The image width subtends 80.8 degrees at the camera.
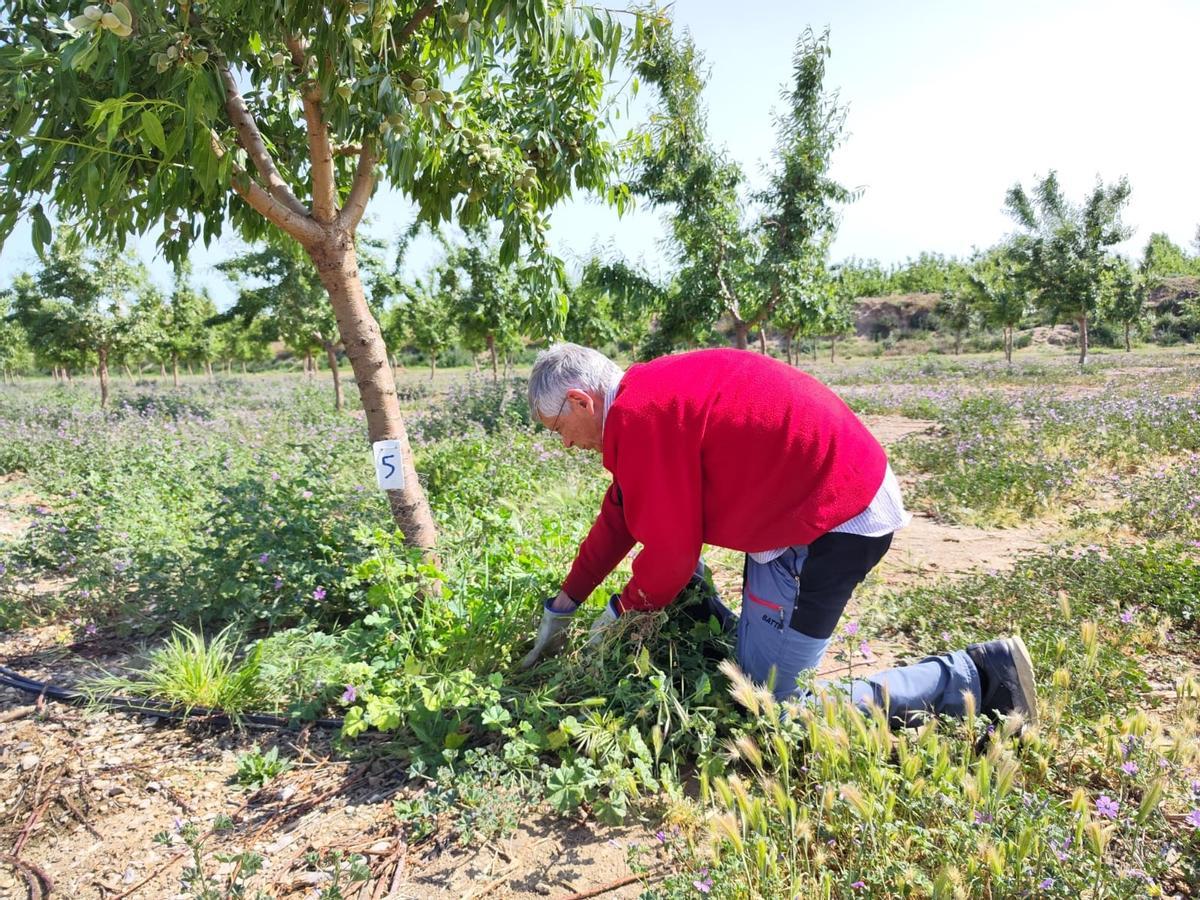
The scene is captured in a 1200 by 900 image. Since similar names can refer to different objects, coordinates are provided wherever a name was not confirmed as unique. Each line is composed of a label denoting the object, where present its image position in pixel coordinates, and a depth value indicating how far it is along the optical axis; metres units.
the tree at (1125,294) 26.62
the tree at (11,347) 25.96
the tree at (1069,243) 22.53
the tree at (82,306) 16.17
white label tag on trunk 3.30
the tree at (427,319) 20.92
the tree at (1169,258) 55.22
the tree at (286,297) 15.88
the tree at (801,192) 11.37
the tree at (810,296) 11.73
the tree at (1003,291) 25.66
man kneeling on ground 2.20
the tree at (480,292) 17.92
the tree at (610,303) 12.22
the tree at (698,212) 10.83
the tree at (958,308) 34.47
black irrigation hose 2.78
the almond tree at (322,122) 2.13
